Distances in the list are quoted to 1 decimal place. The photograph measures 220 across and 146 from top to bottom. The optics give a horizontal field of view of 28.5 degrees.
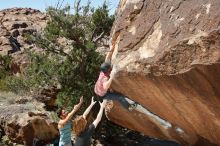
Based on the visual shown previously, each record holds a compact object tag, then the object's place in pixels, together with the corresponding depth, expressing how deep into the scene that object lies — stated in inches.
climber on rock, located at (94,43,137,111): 298.4
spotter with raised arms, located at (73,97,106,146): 323.0
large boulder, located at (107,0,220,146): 226.5
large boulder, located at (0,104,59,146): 476.7
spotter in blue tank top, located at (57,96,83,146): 320.6
